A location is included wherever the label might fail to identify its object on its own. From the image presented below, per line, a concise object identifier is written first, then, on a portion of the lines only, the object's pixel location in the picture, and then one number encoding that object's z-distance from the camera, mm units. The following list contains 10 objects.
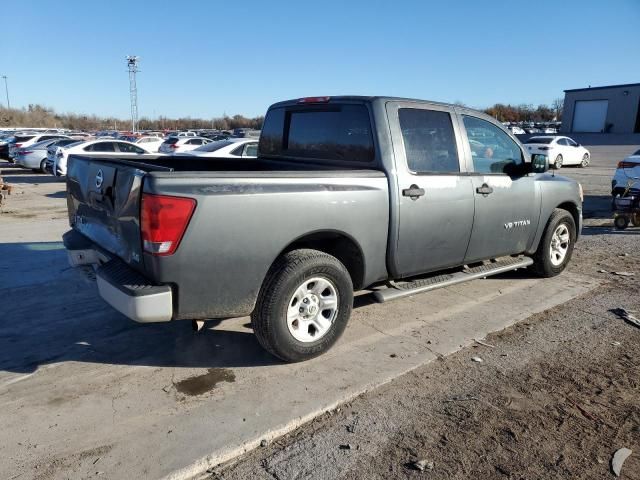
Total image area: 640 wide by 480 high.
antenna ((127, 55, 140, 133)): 66125
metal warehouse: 51844
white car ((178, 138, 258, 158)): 13172
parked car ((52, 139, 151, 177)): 18123
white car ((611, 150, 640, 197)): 10109
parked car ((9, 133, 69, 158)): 23938
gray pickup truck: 3207
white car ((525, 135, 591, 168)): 25062
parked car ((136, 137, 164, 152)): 26091
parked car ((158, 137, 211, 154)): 23047
